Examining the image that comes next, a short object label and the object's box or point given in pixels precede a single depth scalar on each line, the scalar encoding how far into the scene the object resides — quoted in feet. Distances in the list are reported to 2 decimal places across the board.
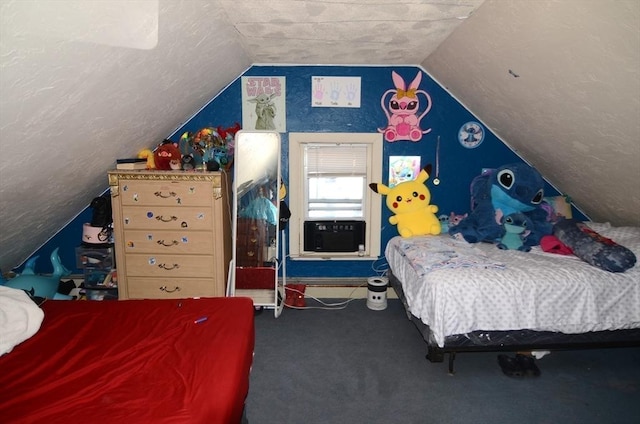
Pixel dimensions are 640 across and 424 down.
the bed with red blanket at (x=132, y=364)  4.10
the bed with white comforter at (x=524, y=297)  7.72
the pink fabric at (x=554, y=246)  9.46
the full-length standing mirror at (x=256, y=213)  10.94
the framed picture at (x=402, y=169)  12.14
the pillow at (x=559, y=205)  11.39
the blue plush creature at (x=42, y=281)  9.70
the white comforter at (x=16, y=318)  5.25
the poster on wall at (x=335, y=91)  11.68
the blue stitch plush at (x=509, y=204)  10.45
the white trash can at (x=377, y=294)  11.45
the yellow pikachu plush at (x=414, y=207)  11.46
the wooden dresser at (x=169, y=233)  9.84
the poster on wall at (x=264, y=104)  11.65
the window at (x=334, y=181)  11.98
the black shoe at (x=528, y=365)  8.20
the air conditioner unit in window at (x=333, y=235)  12.26
